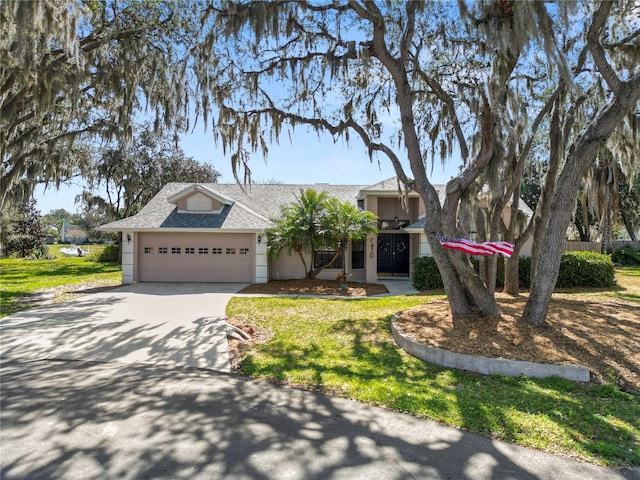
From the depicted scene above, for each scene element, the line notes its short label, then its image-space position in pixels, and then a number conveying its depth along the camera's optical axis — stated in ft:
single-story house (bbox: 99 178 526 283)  50.31
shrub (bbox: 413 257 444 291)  45.62
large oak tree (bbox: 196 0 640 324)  21.67
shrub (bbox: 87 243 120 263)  90.12
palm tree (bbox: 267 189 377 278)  46.37
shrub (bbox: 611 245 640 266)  85.71
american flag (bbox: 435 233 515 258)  23.03
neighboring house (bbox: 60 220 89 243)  250.57
